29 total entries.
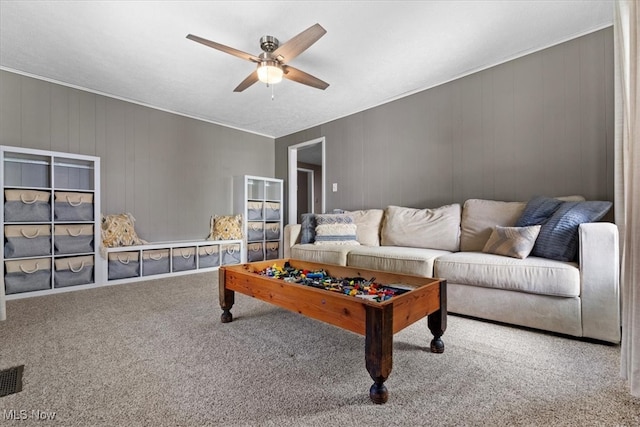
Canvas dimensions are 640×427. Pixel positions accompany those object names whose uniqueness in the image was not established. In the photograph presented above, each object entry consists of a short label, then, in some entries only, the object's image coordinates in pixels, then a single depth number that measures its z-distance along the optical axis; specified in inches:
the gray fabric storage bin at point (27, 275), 105.2
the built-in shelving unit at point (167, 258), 129.8
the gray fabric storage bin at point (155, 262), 137.2
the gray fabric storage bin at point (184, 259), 146.7
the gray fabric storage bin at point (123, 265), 127.9
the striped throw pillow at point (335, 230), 125.2
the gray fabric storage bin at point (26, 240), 105.9
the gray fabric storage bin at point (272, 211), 186.9
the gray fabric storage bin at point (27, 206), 105.3
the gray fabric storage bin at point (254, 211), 177.5
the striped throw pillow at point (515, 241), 78.7
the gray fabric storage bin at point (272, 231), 187.8
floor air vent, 49.4
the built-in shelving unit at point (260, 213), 176.6
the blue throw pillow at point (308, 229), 131.4
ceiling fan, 77.8
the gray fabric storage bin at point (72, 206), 115.7
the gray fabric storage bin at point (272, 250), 188.9
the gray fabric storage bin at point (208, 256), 155.8
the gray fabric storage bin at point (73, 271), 115.0
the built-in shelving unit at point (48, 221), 106.5
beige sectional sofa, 65.6
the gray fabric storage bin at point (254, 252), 177.2
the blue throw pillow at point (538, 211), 84.6
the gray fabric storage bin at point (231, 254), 166.1
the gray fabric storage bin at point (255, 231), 177.3
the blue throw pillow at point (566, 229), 73.9
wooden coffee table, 45.3
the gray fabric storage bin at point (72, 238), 115.6
